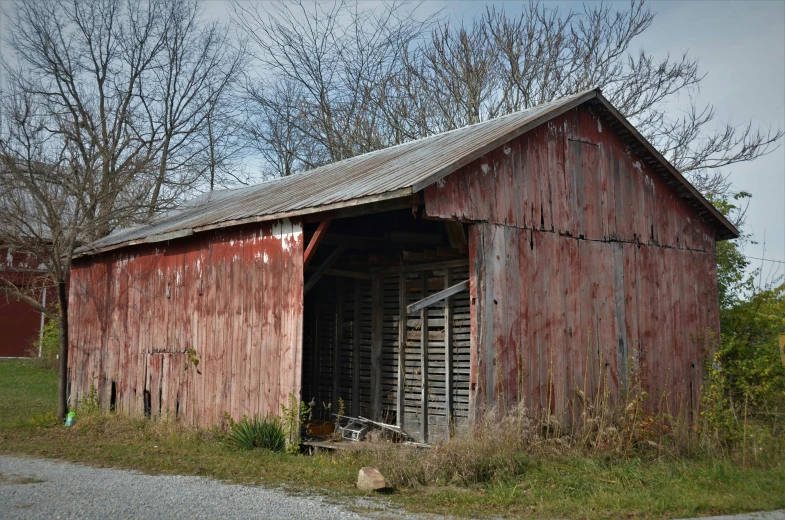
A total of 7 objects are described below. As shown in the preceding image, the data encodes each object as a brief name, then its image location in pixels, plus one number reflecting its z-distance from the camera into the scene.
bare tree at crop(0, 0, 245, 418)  15.16
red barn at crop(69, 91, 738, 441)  10.47
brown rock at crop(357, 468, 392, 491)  8.10
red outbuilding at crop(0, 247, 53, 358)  32.09
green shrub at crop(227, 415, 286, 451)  10.98
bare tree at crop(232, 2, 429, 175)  26.69
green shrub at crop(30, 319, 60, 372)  26.75
